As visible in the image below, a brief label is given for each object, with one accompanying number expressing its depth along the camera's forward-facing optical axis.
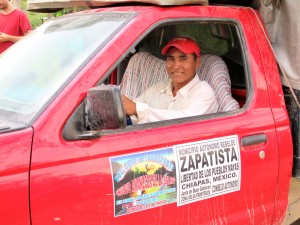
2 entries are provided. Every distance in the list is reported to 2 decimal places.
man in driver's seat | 2.59
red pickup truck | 1.93
